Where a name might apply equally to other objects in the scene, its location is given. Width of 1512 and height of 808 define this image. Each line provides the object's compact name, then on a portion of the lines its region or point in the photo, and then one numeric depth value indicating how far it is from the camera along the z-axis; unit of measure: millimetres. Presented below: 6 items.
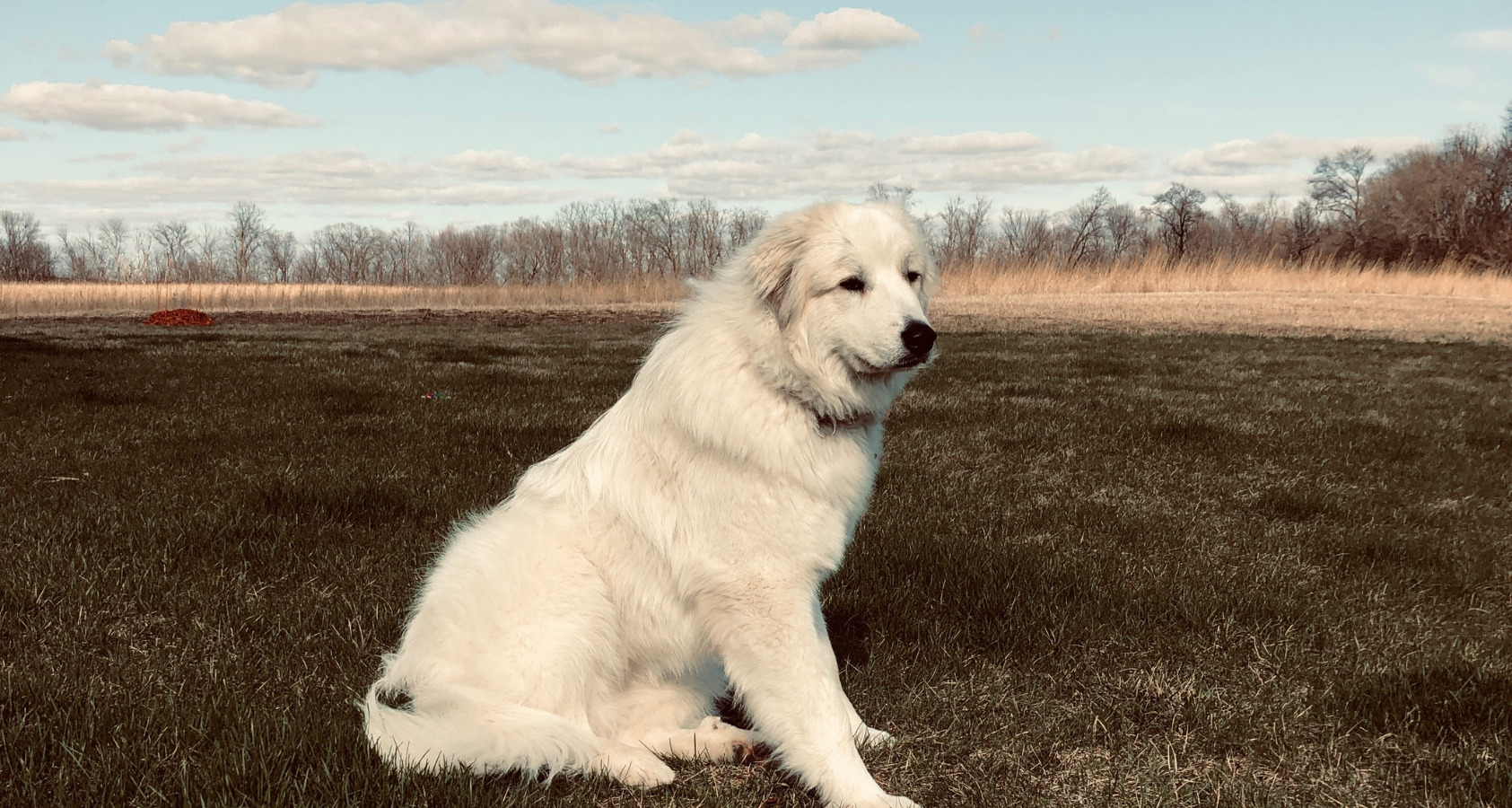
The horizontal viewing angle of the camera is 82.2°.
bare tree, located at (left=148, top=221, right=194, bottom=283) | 38531
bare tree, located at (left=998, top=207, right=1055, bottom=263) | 41344
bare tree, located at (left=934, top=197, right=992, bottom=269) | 40875
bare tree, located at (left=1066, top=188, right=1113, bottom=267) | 42375
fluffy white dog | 2602
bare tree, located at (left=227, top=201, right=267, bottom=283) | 43344
